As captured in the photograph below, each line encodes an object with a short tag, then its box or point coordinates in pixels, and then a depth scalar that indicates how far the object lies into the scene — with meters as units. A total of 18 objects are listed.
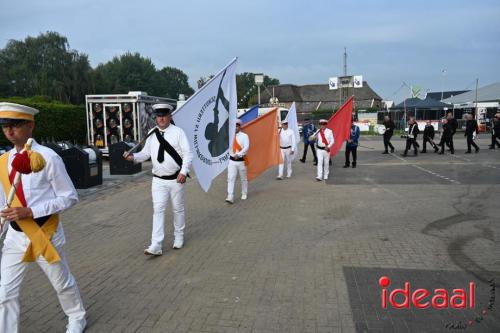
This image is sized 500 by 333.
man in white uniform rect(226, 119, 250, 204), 9.24
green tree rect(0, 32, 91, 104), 61.22
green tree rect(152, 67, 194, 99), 109.38
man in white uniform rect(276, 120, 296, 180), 13.20
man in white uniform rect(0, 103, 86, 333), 3.14
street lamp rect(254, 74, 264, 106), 29.56
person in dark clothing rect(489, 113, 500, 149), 19.32
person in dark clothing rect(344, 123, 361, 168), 14.78
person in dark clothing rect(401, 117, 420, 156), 18.30
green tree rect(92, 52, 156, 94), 91.14
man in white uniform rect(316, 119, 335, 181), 12.09
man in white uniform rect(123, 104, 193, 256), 5.57
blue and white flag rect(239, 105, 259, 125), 11.39
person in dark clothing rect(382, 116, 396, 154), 19.28
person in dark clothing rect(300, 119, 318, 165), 16.91
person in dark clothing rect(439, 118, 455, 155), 18.69
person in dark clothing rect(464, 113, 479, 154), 18.80
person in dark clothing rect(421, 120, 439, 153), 19.22
